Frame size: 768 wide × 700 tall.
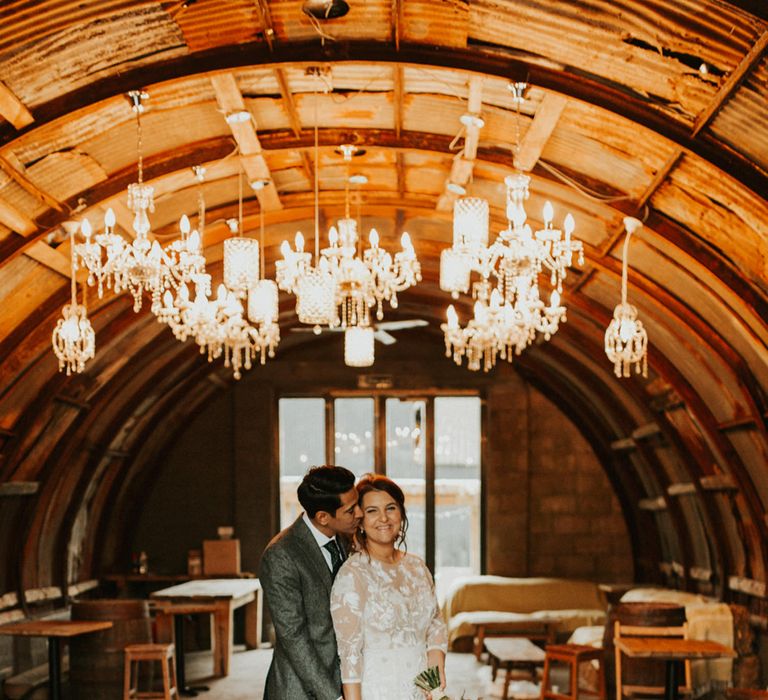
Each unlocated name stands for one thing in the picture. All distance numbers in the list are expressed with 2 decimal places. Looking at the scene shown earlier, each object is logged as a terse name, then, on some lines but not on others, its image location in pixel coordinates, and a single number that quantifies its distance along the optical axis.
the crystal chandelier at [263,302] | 7.80
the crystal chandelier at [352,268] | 7.32
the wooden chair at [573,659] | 9.23
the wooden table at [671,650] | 7.56
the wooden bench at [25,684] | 10.05
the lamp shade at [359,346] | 9.12
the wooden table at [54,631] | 8.80
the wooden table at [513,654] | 10.14
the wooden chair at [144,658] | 9.12
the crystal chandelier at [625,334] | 6.88
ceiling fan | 10.66
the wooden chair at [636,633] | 8.38
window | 15.53
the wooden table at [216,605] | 11.62
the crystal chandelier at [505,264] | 6.10
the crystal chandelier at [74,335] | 7.14
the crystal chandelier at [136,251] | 6.20
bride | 3.92
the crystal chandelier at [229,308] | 7.12
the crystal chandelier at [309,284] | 7.18
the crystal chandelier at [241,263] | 7.11
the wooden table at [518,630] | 13.20
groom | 3.95
